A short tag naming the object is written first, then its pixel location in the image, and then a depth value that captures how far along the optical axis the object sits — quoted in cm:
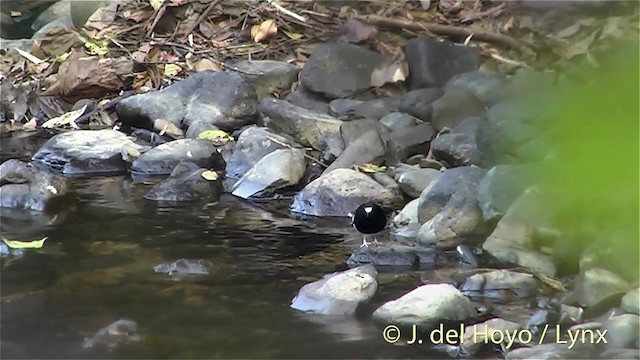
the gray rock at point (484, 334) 675
